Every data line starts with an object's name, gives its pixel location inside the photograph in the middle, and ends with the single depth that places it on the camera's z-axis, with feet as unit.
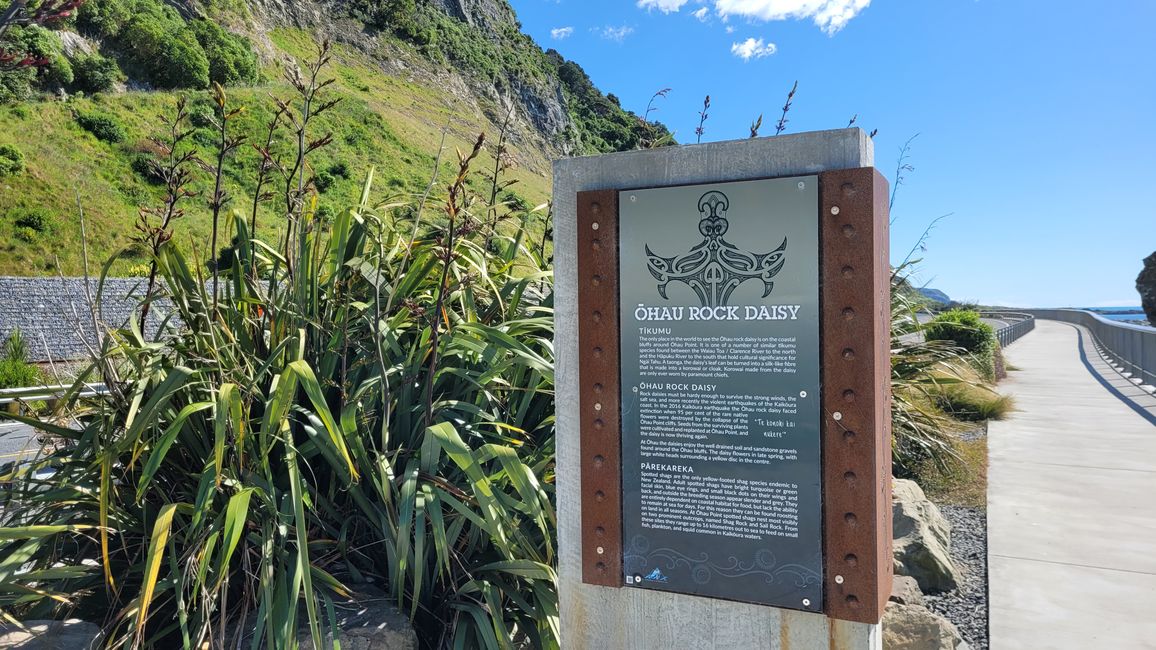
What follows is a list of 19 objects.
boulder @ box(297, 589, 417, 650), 8.59
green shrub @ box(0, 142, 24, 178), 103.40
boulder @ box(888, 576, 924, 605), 11.51
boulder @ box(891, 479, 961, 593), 13.48
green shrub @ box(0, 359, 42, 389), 51.01
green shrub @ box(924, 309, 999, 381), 38.60
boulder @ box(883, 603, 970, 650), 10.64
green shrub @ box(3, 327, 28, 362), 58.83
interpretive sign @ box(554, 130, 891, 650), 7.97
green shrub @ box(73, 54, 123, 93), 142.51
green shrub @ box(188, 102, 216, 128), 131.13
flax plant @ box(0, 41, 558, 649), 8.71
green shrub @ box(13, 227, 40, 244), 95.25
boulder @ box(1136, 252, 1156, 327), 94.89
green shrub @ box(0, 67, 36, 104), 118.86
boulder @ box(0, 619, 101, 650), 8.40
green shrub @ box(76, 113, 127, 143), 126.41
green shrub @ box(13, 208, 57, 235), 97.19
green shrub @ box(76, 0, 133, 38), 153.79
